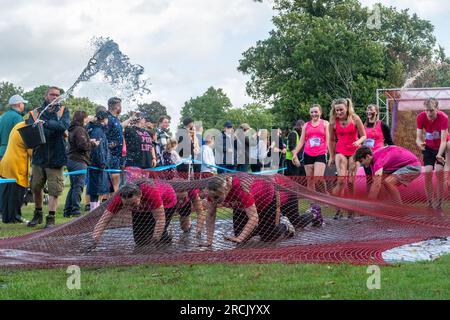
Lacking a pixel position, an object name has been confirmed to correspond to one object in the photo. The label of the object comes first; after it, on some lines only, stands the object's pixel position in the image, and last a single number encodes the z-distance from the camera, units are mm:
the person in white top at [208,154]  16984
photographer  10184
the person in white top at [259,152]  18688
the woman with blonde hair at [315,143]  11836
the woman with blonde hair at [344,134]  10859
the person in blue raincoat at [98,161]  11562
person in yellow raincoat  10945
